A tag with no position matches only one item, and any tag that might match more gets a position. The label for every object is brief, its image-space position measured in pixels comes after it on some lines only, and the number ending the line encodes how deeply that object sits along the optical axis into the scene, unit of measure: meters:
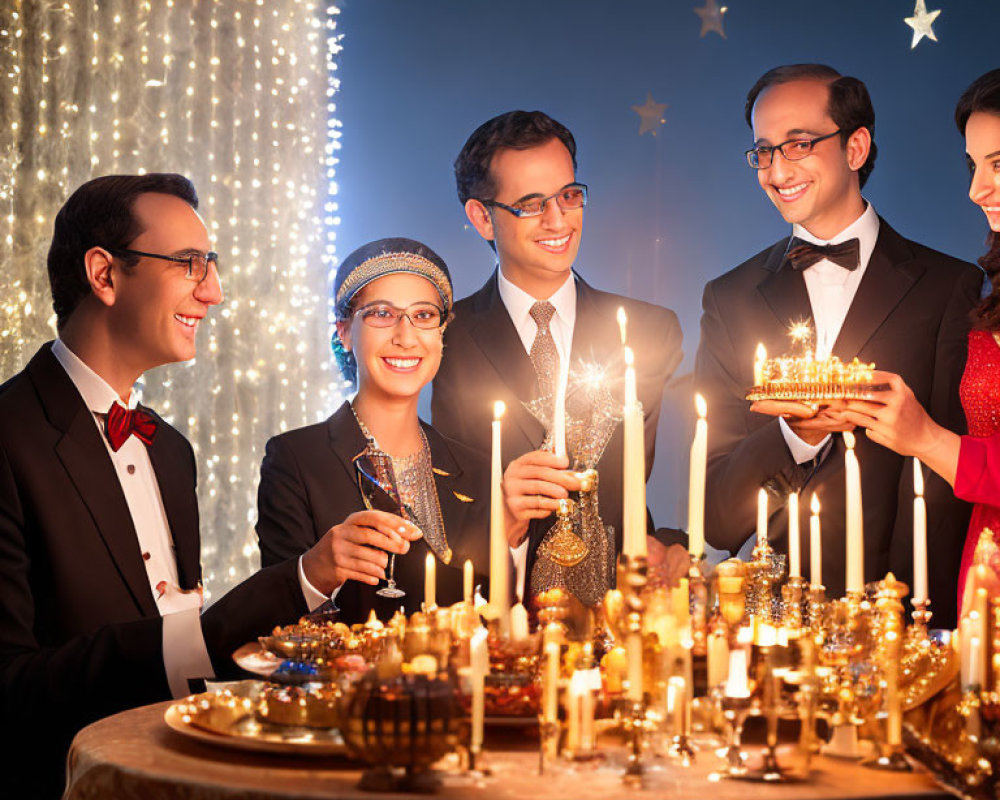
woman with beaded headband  3.59
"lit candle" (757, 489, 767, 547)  2.53
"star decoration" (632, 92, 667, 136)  5.21
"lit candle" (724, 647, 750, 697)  1.76
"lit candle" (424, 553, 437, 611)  2.22
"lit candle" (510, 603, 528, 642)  2.09
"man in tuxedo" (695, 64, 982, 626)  3.89
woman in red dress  3.25
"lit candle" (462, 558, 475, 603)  2.34
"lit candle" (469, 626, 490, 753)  1.71
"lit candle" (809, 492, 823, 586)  2.49
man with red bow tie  2.68
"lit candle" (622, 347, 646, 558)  1.76
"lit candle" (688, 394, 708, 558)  2.05
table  1.62
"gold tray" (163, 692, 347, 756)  1.78
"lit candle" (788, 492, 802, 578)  2.44
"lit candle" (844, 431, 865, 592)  2.14
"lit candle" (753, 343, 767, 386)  3.11
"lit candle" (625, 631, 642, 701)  1.74
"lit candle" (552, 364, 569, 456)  2.26
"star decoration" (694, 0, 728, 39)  5.19
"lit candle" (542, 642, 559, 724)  1.75
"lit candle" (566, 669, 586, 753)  1.76
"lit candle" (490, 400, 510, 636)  2.11
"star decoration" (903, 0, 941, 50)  4.87
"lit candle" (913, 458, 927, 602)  2.31
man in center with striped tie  4.13
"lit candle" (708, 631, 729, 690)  1.96
